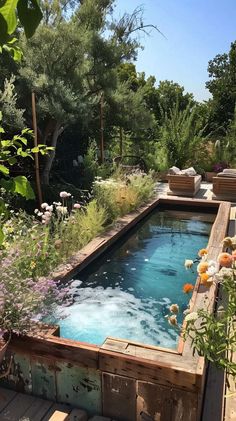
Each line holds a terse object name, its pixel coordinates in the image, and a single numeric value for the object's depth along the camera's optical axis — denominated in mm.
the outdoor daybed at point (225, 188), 7824
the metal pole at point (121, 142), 9737
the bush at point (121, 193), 5925
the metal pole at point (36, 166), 5138
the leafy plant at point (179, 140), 10320
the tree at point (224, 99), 12470
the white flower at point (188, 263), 2123
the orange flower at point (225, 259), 1816
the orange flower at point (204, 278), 1853
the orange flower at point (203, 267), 1915
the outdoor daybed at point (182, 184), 8039
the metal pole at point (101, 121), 7888
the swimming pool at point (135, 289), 3160
